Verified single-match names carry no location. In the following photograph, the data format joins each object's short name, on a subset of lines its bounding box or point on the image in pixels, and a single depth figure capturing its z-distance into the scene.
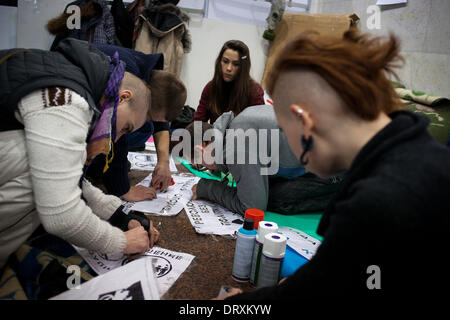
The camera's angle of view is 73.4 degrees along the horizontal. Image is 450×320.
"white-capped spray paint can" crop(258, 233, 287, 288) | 0.86
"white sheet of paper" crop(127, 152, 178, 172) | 2.12
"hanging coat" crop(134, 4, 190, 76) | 2.97
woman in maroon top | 2.53
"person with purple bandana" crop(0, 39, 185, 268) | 0.70
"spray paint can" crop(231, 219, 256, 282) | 0.95
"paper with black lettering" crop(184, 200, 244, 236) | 1.28
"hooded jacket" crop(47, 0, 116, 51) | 2.62
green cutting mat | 1.51
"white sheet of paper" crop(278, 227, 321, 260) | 1.17
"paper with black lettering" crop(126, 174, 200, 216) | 1.41
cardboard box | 2.97
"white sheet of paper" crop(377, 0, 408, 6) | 2.53
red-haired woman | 0.48
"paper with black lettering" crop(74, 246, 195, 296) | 0.92
